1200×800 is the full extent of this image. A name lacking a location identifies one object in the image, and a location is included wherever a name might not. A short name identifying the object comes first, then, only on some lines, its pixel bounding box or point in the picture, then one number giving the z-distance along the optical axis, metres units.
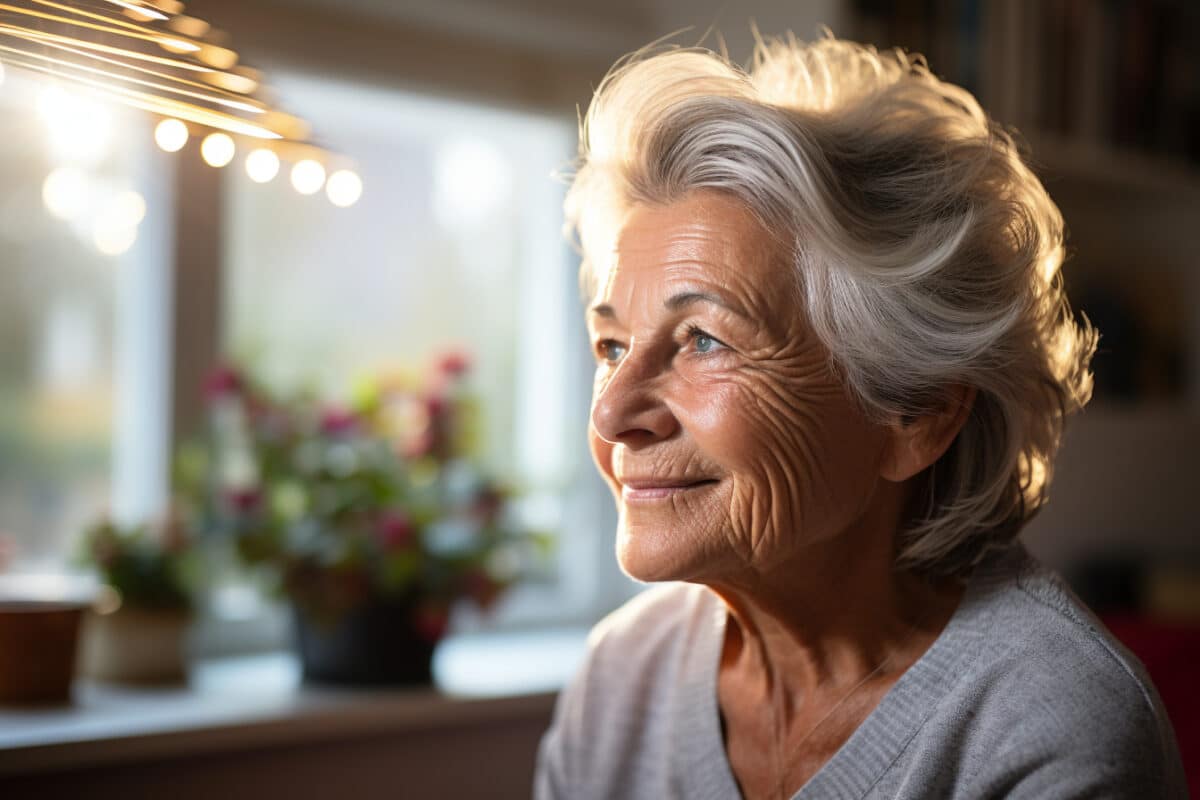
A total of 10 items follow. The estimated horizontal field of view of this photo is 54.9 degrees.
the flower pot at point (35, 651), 1.60
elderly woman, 1.10
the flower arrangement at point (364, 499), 1.78
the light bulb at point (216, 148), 1.02
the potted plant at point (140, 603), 1.76
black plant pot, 1.84
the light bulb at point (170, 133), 0.97
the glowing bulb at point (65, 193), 1.92
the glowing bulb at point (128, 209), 1.93
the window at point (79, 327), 1.92
